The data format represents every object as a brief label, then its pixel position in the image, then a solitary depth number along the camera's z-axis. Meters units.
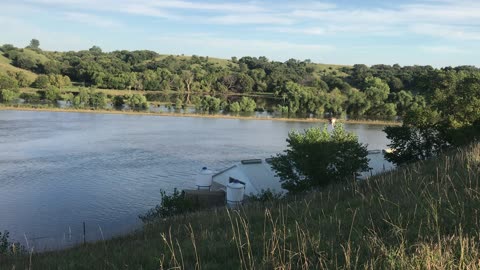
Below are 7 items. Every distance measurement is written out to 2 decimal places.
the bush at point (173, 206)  20.84
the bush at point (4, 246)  13.07
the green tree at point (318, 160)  26.09
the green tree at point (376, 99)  97.06
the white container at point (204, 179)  29.23
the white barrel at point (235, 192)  23.75
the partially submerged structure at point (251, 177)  27.03
